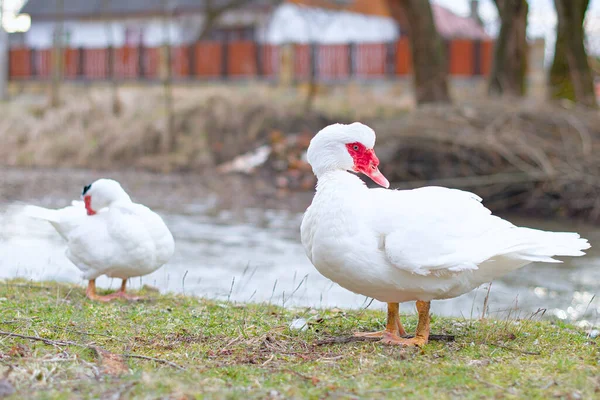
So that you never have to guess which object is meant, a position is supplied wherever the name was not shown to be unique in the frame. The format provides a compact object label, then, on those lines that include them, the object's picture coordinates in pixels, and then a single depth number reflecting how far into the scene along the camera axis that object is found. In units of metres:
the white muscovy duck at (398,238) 4.70
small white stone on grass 5.35
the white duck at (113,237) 6.55
